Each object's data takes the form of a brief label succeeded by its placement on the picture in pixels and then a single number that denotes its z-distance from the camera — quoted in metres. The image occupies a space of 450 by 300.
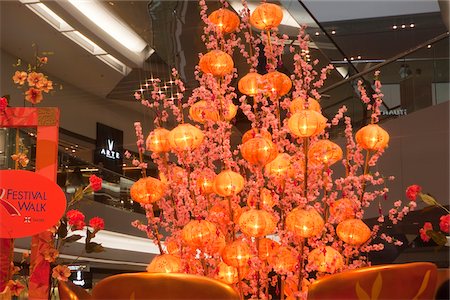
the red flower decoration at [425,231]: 2.83
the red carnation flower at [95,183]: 2.88
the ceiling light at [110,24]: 7.16
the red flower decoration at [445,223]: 2.65
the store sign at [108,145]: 8.83
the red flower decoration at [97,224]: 2.91
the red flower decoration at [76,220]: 2.74
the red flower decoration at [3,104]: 2.73
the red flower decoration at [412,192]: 2.80
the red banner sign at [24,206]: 2.57
